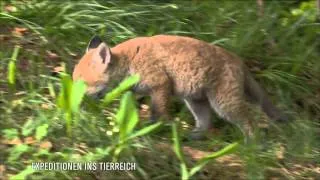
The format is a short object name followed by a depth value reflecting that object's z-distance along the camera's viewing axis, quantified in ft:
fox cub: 18.02
